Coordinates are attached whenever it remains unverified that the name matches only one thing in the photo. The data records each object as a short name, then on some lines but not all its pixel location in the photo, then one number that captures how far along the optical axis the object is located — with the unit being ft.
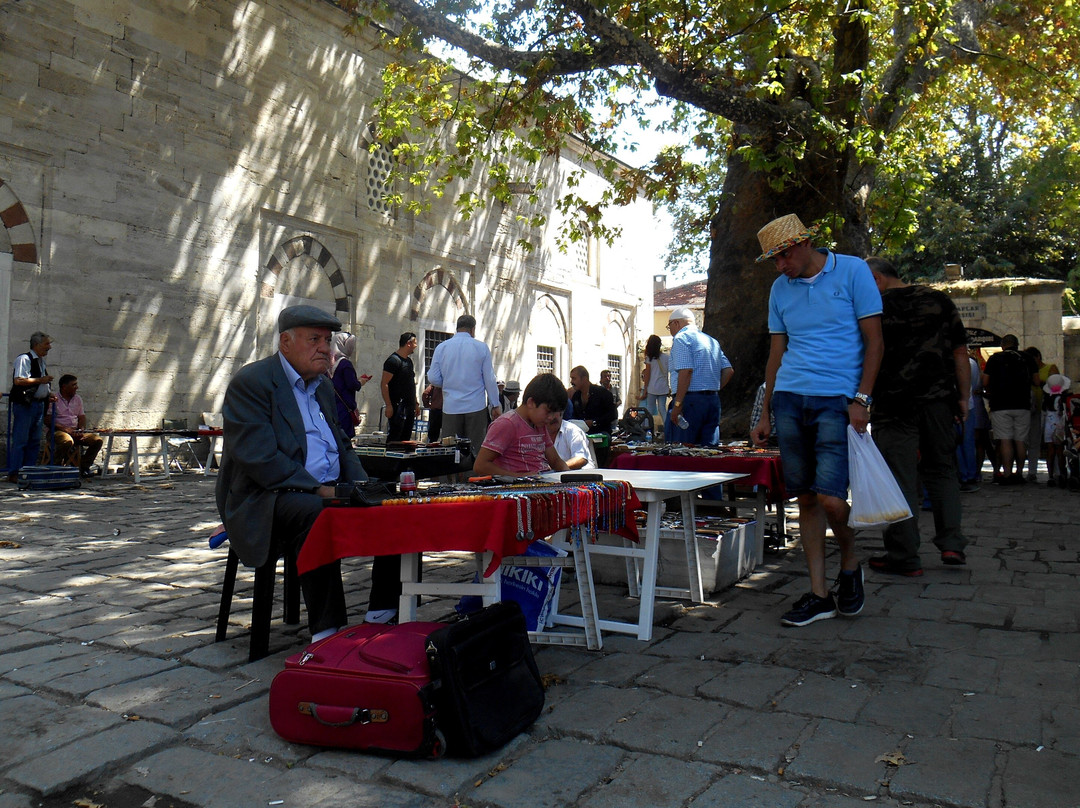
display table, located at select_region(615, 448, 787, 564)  18.07
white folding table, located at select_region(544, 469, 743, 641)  13.34
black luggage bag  8.84
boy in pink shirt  14.64
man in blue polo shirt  13.99
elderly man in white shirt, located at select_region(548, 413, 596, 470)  16.29
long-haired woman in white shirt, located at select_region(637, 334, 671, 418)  39.93
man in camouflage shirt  18.07
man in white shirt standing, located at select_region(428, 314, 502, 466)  28.04
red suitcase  8.80
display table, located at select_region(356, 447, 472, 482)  15.92
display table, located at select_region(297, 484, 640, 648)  10.34
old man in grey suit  12.00
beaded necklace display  10.58
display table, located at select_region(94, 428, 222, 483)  35.68
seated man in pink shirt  36.04
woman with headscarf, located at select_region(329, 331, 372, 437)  31.40
